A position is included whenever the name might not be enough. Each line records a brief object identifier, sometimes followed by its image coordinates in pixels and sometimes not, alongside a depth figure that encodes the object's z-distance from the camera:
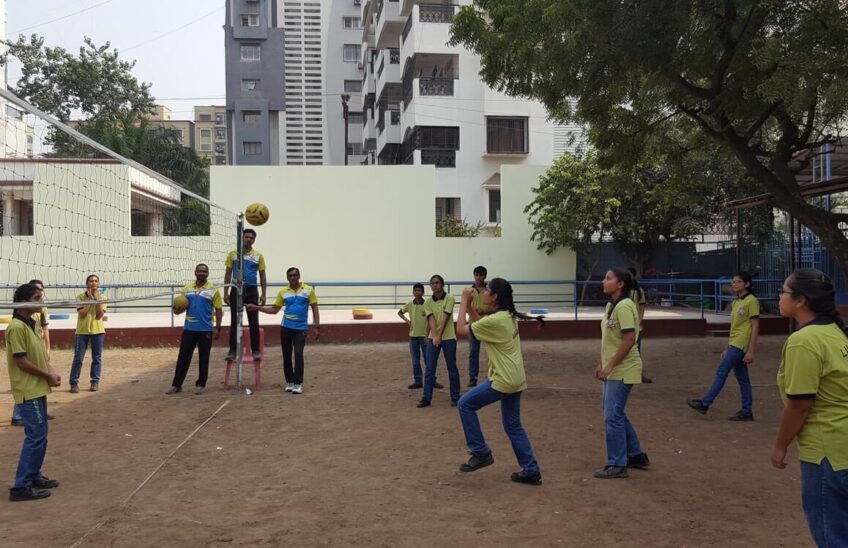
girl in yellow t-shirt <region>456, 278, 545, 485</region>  5.53
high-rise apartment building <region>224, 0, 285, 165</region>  48.19
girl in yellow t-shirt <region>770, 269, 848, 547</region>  3.11
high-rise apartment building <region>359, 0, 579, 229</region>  29.59
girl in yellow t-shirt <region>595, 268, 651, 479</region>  5.62
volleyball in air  11.73
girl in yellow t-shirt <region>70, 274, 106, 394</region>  9.73
